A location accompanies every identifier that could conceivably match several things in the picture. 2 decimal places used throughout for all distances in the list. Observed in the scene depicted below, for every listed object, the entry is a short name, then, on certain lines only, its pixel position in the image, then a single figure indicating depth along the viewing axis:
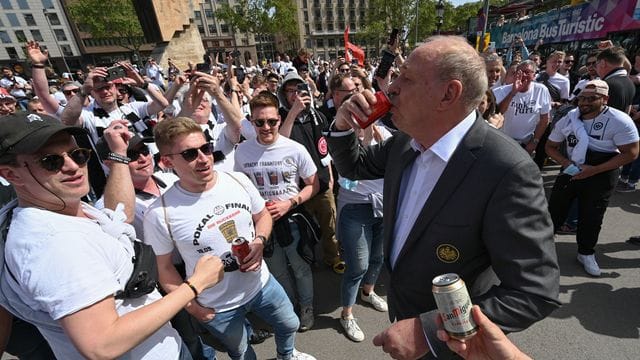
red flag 7.28
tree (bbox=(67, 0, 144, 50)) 47.22
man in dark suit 1.27
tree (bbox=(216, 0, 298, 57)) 50.34
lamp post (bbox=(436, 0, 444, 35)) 15.30
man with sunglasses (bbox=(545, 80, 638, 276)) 3.36
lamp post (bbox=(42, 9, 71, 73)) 47.16
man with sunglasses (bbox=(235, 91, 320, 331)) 2.84
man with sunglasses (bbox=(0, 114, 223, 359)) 1.14
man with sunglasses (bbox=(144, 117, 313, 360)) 1.94
